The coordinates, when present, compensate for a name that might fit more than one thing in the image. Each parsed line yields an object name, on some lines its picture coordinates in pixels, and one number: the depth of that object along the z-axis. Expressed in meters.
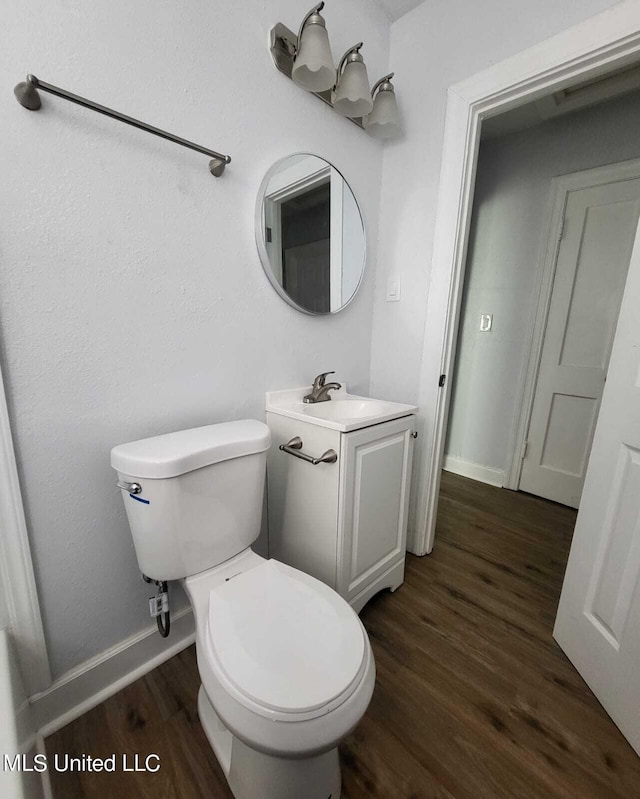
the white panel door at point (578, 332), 1.85
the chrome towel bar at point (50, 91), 0.68
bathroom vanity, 1.07
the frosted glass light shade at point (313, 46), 1.01
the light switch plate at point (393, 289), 1.53
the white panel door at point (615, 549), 0.91
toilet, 0.61
